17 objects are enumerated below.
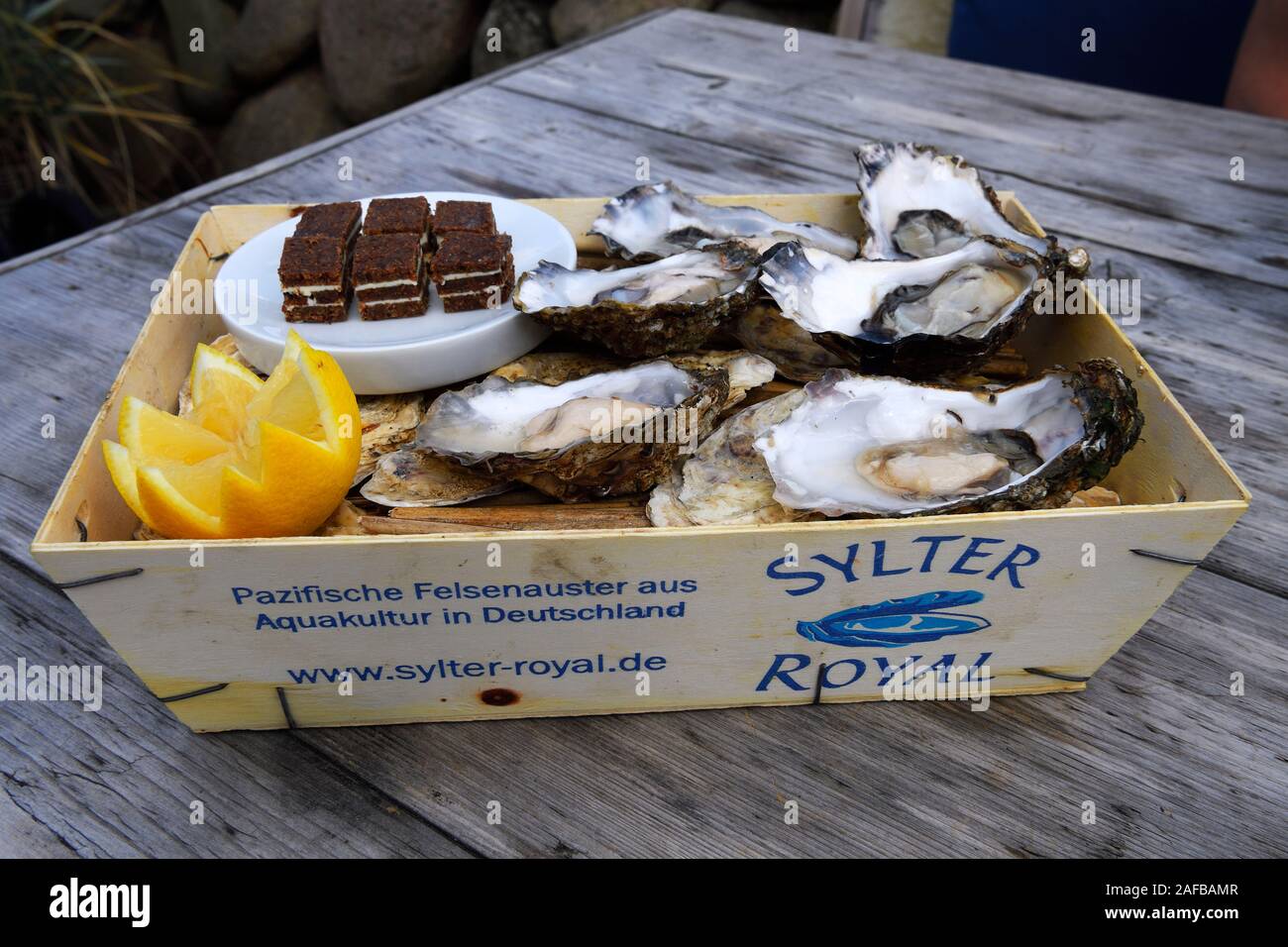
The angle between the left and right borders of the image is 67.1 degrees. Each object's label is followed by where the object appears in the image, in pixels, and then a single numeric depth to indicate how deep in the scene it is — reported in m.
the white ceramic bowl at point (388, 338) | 0.33
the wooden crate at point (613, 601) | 0.24
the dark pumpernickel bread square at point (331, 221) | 0.36
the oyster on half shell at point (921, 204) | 0.37
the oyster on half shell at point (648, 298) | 0.32
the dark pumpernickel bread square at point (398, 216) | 0.36
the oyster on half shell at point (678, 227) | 0.38
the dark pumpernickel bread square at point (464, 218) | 0.36
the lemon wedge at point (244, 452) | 0.25
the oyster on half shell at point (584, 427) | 0.29
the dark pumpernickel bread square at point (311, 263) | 0.33
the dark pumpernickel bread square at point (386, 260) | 0.33
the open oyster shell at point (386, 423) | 0.32
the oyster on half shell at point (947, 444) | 0.27
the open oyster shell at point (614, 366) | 0.33
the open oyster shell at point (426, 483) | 0.30
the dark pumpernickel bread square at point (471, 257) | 0.34
